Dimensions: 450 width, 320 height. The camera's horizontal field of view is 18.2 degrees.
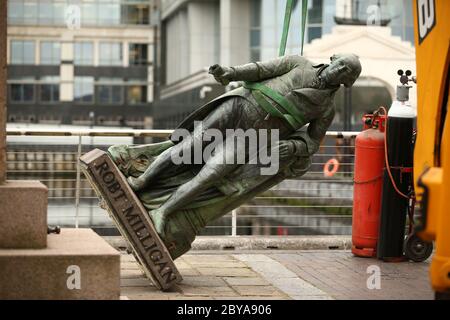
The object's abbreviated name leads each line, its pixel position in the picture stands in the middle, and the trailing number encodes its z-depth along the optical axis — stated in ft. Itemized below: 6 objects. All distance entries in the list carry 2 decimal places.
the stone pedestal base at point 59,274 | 28.11
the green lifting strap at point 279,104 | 36.30
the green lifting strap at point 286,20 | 37.21
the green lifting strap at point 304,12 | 36.36
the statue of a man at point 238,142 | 36.30
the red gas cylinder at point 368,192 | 46.75
